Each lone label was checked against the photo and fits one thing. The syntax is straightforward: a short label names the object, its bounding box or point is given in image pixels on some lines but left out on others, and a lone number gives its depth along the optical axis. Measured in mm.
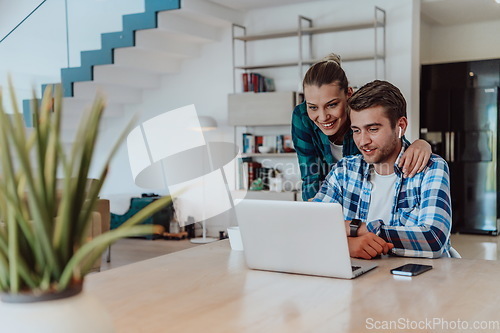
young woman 2117
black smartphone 1614
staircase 6426
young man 1909
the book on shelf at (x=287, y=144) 6875
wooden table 1188
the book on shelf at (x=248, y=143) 7109
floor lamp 7477
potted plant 732
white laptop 1573
